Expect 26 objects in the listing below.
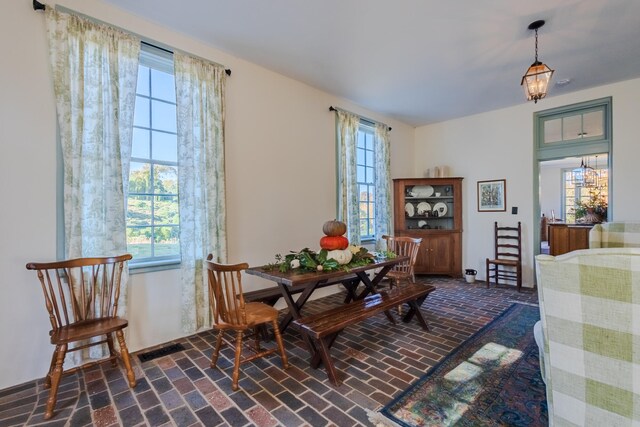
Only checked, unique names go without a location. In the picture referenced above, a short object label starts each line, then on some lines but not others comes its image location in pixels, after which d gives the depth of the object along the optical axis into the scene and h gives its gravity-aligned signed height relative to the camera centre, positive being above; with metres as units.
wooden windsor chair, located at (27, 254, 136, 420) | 1.93 -0.67
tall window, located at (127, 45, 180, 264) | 2.68 +0.44
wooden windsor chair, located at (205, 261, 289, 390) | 2.02 -0.81
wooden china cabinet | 5.28 -0.18
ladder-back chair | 4.66 -0.77
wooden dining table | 2.26 -0.53
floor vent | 2.45 -1.23
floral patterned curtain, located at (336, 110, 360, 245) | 4.40 +0.54
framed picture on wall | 5.00 +0.24
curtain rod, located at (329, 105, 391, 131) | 4.35 +1.56
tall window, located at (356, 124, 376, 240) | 5.04 +0.55
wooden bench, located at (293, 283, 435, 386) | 2.06 -0.85
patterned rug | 1.69 -1.23
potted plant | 6.23 -0.03
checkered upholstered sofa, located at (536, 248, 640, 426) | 1.05 -0.50
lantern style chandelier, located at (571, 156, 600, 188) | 8.39 +0.97
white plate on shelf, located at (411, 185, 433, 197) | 5.62 +0.37
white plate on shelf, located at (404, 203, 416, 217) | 5.62 +0.02
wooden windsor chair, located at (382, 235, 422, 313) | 3.72 -0.72
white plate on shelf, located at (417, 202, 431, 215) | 5.62 +0.04
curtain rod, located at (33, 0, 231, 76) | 2.11 +1.55
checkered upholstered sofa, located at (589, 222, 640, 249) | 2.79 -0.28
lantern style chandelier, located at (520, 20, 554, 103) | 2.60 +1.19
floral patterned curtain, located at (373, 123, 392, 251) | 5.10 +0.38
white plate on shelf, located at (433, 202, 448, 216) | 5.59 +0.03
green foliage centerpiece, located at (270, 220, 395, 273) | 2.51 -0.42
